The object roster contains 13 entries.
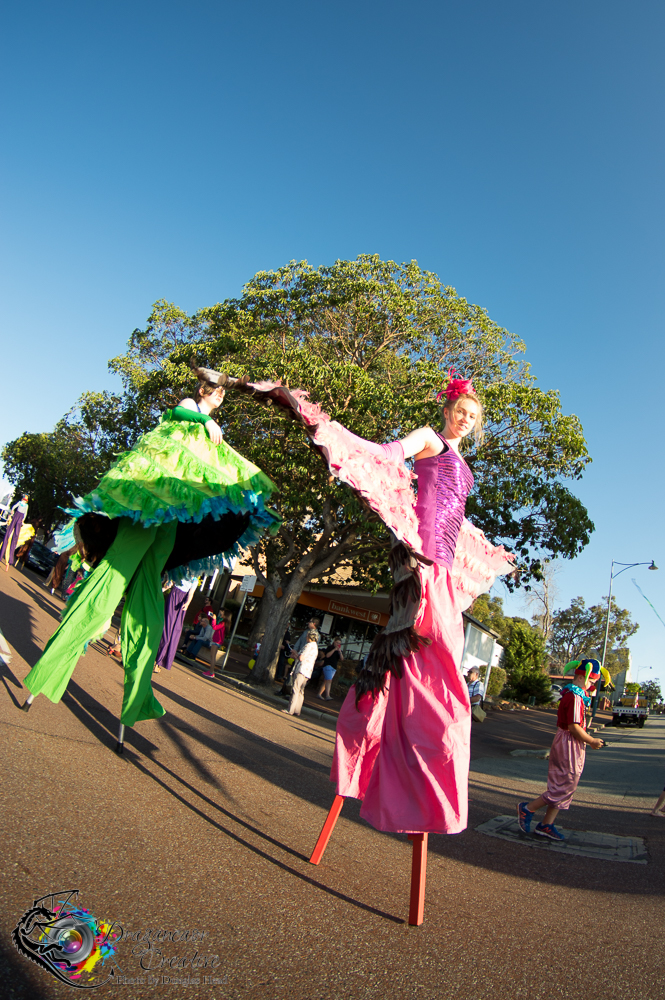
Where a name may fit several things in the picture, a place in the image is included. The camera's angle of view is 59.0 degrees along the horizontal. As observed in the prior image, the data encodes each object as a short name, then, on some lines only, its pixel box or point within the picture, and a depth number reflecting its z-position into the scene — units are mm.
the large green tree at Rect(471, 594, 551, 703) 35938
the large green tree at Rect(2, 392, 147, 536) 23297
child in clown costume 4661
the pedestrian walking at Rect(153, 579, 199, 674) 8422
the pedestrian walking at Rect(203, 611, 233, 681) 13938
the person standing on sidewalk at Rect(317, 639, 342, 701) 15664
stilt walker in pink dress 2266
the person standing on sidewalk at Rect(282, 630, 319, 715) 10703
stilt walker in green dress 3273
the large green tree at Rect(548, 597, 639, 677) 62875
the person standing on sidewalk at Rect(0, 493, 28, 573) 18875
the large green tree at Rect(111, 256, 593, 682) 13250
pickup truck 33375
